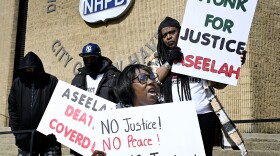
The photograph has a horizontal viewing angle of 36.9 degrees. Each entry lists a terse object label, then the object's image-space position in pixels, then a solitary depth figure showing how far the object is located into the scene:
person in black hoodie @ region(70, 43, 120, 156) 4.47
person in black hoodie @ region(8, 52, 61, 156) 4.43
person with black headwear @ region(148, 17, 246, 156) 3.25
